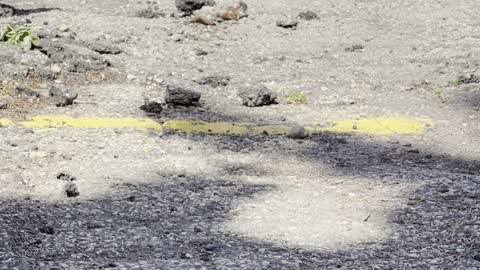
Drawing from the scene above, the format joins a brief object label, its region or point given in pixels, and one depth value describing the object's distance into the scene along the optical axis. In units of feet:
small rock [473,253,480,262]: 25.82
